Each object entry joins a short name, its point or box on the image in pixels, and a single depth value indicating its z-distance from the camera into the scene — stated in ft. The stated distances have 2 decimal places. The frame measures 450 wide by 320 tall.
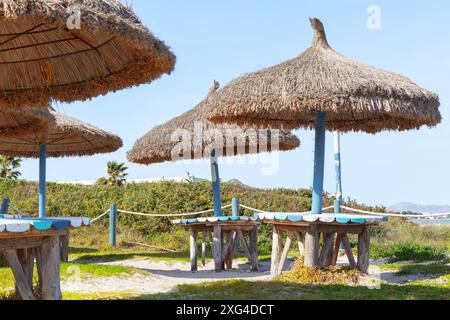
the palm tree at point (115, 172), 92.38
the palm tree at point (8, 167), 95.40
